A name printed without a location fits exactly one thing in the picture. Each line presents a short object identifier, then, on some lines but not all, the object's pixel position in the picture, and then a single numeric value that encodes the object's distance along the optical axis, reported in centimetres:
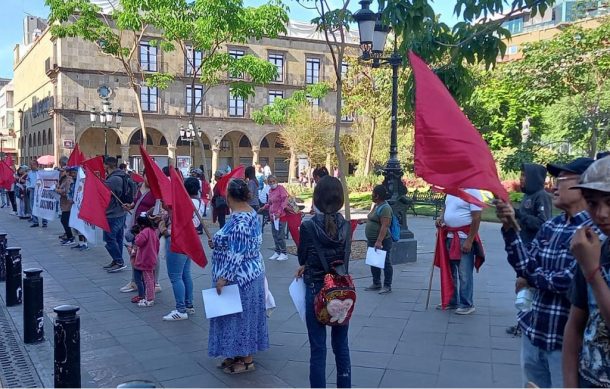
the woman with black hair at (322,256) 383
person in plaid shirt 256
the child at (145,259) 692
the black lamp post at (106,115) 2302
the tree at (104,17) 1477
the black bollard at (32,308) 563
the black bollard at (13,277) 703
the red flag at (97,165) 1044
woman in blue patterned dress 455
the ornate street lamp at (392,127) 968
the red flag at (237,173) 762
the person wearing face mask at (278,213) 1019
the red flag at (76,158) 1205
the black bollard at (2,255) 856
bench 1898
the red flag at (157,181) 554
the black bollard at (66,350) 423
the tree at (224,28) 1467
